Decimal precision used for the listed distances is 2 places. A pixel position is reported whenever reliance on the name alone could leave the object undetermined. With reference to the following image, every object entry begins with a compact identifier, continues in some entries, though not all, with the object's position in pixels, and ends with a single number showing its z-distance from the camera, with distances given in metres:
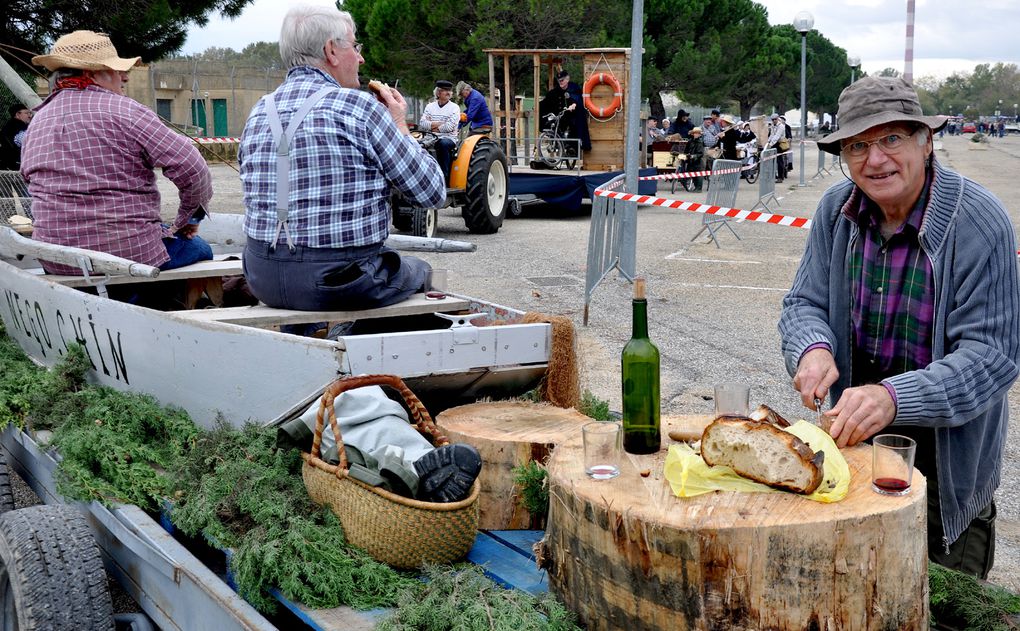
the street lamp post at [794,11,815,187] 23.67
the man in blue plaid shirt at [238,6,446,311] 3.44
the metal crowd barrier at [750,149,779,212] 18.09
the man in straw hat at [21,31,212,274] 4.33
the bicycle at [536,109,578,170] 17.06
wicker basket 2.58
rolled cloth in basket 2.69
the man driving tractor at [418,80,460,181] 14.05
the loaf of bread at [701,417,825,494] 2.08
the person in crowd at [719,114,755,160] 25.84
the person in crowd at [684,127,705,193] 25.53
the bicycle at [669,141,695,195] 24.44
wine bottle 2.48
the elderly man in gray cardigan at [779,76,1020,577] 2.45
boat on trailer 3.12
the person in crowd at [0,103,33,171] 14.23
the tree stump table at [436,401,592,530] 3.01
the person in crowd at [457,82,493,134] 15.51
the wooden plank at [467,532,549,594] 2.58
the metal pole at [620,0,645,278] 9.59
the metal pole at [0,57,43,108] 6.08
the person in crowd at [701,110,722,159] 26.14
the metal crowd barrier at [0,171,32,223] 10.69
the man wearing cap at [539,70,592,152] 16.88
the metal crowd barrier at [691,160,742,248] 13.53
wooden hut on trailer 16.56
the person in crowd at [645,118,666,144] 26.66
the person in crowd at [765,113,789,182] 28.72
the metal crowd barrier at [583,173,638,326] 8.62
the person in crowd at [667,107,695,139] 28.22
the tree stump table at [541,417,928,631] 1.95
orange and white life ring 16.56
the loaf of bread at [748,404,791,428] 2.39
